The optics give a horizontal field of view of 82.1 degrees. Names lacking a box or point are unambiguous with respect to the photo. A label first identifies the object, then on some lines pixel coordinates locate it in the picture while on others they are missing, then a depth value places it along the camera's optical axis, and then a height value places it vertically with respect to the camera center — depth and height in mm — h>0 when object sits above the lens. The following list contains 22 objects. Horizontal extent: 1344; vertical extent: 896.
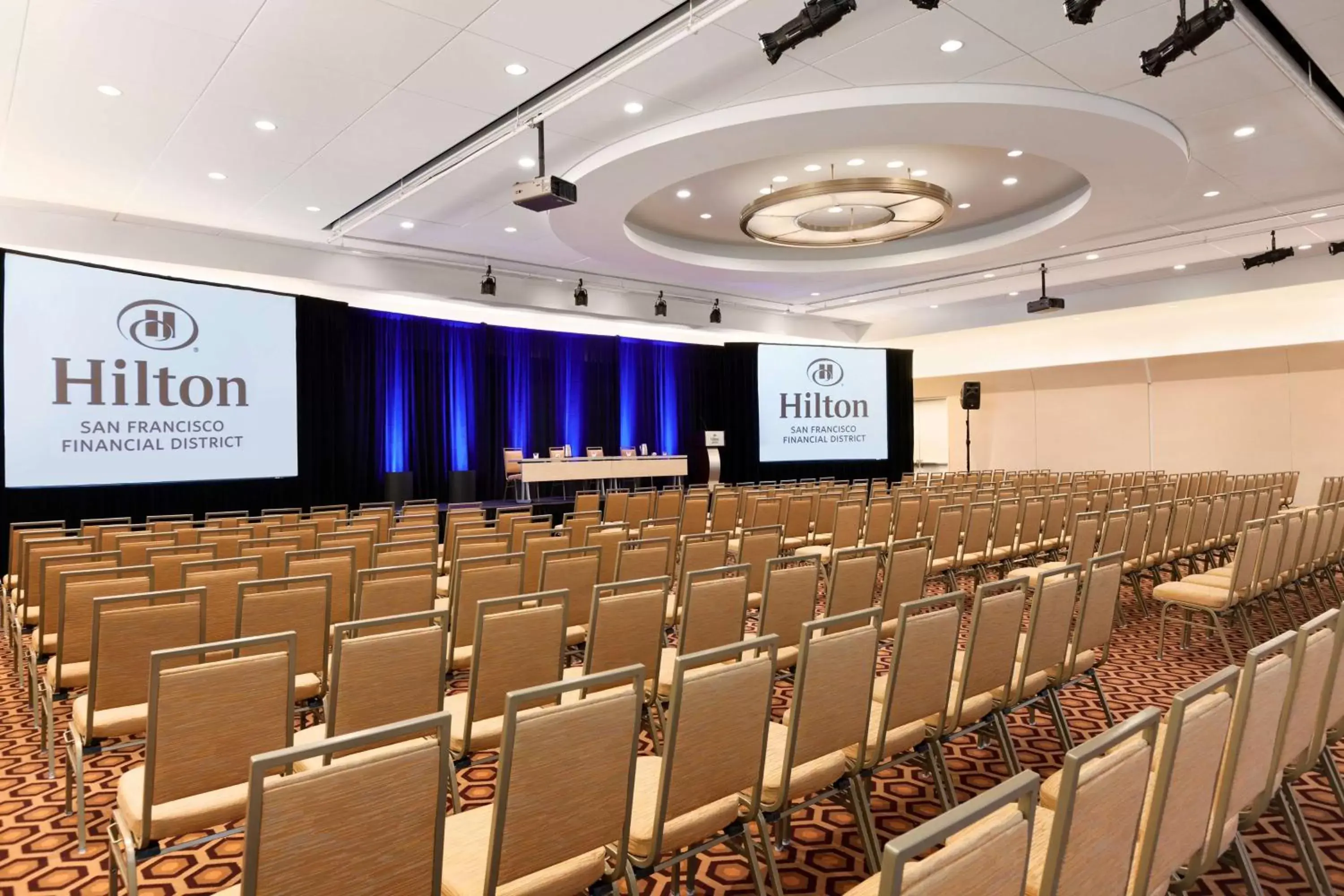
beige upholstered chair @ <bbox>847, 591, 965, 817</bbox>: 2674 -889
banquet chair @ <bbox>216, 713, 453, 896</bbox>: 1444 -708
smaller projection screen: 17188 +1139
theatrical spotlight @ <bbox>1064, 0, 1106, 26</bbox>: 4434 +2524
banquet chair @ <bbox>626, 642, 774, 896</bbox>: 2057 -866
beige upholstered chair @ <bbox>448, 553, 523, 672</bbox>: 3889 -709
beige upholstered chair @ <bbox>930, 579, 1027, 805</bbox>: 2992 -883
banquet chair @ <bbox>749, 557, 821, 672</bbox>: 3684 -729
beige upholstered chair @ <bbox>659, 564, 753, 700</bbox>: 3496 -753
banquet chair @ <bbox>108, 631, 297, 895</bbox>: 2225 -852
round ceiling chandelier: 9352 +3316
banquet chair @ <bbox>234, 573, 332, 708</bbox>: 3295 -682
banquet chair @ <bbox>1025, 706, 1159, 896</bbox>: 1355 -689
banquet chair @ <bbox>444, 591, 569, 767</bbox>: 2791 -784
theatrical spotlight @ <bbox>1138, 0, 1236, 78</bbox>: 4598 +2526
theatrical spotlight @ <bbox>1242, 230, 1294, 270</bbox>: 10883 +2635
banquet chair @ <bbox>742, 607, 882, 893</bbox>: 2355 -875
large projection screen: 8680 +1084
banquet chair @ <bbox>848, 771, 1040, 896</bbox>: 1062 -598
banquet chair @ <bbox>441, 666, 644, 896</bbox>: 1763 -828
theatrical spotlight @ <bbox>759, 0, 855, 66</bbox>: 4633 +2667
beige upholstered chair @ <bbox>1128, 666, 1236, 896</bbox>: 1651 -769
